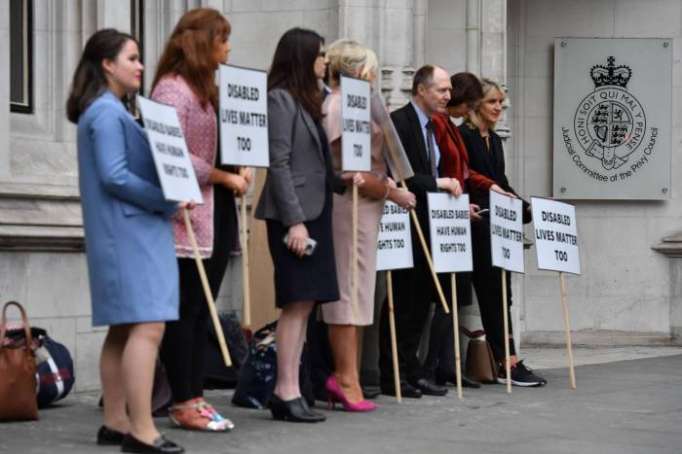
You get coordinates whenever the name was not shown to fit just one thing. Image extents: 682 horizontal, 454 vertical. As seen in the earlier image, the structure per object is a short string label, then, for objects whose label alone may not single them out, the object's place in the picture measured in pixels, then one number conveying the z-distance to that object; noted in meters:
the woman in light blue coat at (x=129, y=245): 11.20
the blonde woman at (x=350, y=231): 14.11
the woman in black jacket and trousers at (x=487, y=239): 16.86
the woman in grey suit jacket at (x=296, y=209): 13.08
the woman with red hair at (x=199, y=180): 12.34
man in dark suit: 15.58
